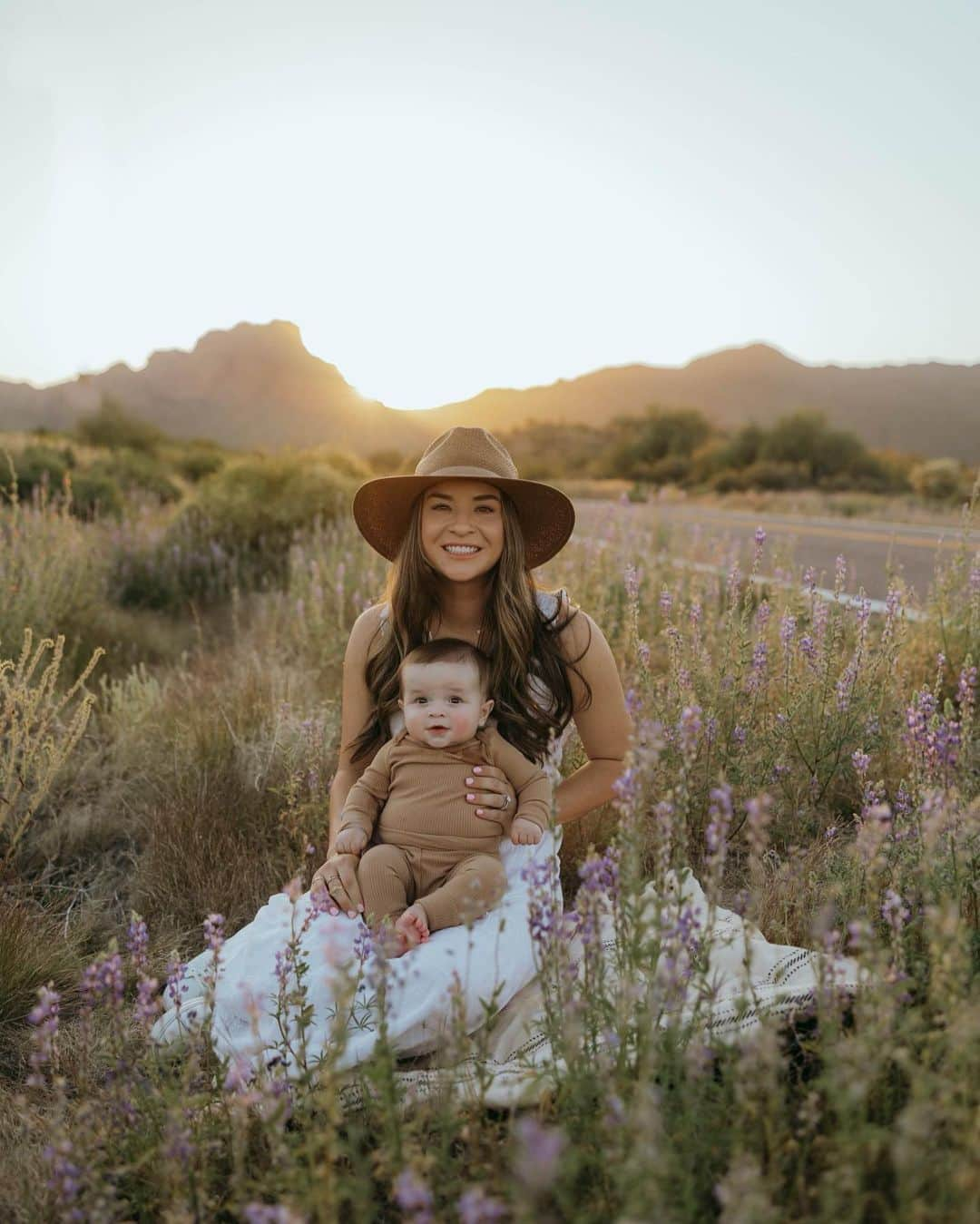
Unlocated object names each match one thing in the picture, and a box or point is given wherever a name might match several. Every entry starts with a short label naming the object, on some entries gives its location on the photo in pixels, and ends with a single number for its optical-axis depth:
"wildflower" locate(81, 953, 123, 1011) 1.92
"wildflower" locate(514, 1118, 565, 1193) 0.83
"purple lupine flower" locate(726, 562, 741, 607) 3.90
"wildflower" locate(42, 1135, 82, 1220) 1.65
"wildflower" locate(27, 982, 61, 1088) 1.79
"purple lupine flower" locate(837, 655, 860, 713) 3.43
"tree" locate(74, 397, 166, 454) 39.69
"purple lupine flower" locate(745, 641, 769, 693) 3.53
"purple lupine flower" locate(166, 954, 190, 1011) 2.14
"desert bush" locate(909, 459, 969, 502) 27.19
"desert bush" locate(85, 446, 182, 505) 16.27
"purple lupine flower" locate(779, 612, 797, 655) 3.48
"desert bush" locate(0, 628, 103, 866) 3.54
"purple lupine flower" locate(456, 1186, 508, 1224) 1.12
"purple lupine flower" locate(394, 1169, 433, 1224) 1.09
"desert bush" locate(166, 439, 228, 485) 25.32
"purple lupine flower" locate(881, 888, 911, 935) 1.92
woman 3.17
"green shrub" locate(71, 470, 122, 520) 12.83
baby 2.76
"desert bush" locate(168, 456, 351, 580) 10.01
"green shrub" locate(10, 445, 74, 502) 15.34
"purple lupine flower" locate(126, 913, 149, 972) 2.10
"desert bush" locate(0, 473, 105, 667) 5.48
